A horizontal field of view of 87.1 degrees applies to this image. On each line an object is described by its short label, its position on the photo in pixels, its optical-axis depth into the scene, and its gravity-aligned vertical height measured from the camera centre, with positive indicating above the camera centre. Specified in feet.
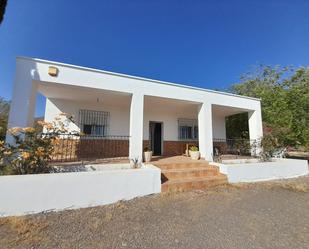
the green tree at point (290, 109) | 35.24 +8.51
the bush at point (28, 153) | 14.84 -1.03
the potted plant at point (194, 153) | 28.27 -1.60
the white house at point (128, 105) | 19.75 +7.37
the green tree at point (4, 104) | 73.21 +17.34
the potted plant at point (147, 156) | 25.73 -1.98
